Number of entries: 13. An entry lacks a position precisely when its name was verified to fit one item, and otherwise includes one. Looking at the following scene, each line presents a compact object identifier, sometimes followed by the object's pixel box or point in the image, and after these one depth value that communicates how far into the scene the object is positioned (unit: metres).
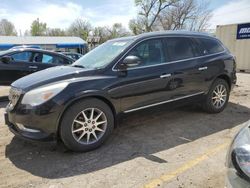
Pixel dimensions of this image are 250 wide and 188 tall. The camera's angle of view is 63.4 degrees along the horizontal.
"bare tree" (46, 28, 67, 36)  51.87
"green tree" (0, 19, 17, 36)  54.19
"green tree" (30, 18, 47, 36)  51.13
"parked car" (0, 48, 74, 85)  5.92
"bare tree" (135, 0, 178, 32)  31.64
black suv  2.81
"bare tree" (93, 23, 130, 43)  45.21
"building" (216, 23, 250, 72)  10.73
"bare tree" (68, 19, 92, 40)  49.13
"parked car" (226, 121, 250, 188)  1.41
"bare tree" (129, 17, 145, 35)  33.13
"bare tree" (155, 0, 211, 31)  32.57
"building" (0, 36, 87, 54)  29.48
